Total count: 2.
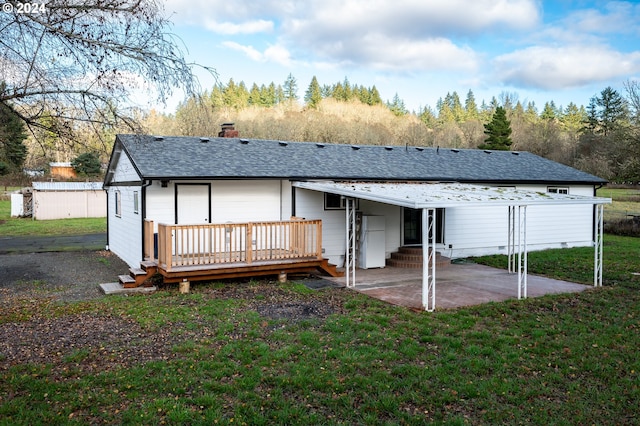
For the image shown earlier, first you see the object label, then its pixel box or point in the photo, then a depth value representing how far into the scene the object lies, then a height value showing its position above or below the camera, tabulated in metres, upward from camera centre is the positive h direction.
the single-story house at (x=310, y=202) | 10.58 -0.01
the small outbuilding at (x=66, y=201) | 26.84 +0.01
